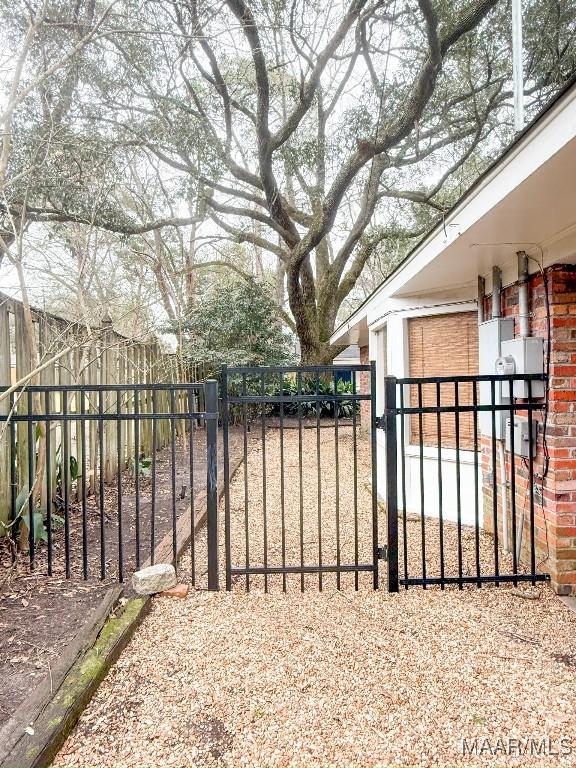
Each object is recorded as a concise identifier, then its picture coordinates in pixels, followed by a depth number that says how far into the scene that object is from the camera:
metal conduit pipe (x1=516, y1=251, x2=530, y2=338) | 3.22
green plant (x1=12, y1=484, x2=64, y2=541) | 3.36
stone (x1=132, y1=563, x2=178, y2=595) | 2.86
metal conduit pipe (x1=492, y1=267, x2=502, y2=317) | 3.70
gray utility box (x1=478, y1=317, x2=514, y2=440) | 3.57
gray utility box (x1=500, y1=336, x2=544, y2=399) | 3.10
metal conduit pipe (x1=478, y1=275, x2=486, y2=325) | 4.01
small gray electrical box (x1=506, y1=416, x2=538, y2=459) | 3.19
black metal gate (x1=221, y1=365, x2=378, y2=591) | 3.01
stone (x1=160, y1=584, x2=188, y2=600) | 2.94
